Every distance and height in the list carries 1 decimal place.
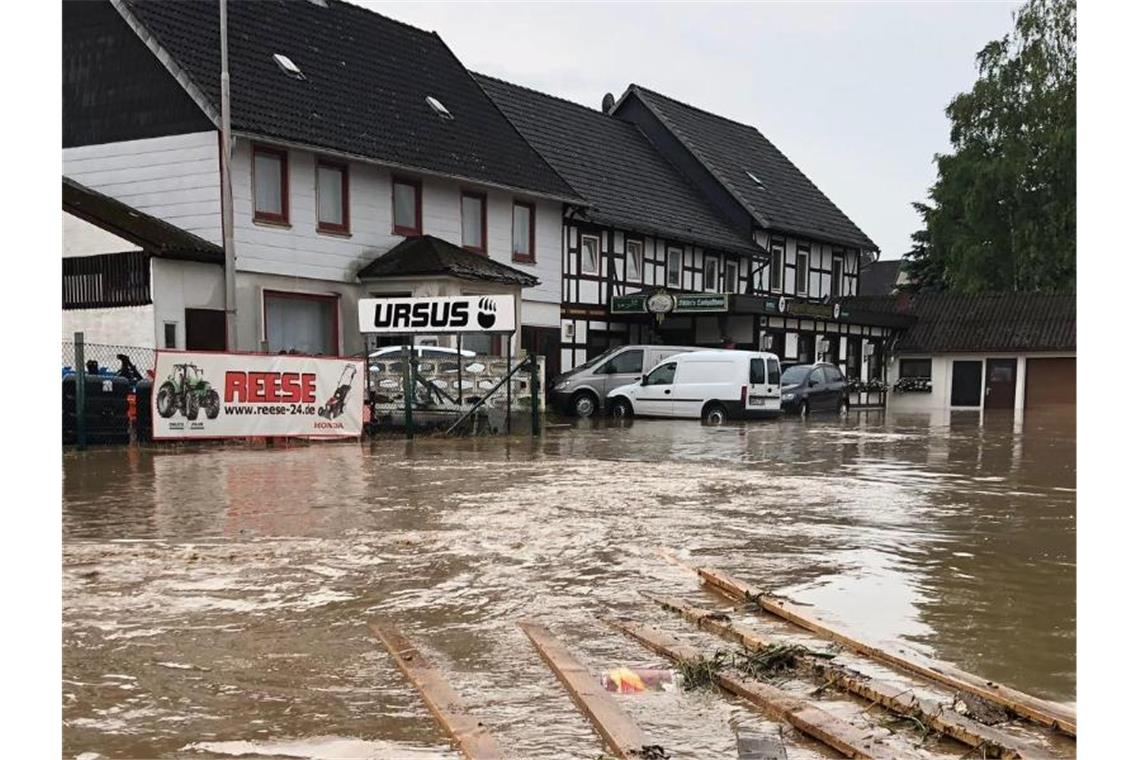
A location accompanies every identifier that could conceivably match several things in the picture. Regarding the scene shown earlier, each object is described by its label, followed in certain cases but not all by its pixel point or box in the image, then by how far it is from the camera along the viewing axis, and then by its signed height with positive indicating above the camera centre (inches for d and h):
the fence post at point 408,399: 737.0 -22.7
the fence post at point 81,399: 595.8 -18.7
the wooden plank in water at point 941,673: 166.4 -55.1
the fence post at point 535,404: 759.7 -26.9
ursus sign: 759.1 +38.1
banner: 640.4 -18.8
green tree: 1577.3 +310.3
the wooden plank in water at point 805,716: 154.7 -55.7
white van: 979.3 -20.6
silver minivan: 1026.1 -9.9
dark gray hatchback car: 1148.5 -24.8
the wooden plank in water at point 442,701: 158.1 -56.9
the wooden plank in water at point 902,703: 155.3 -55.2
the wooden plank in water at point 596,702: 157.3 -56.2
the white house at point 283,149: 829.2 +183.9
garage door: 1526.3 -21.9
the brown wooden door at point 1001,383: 1565.0 -23.9
